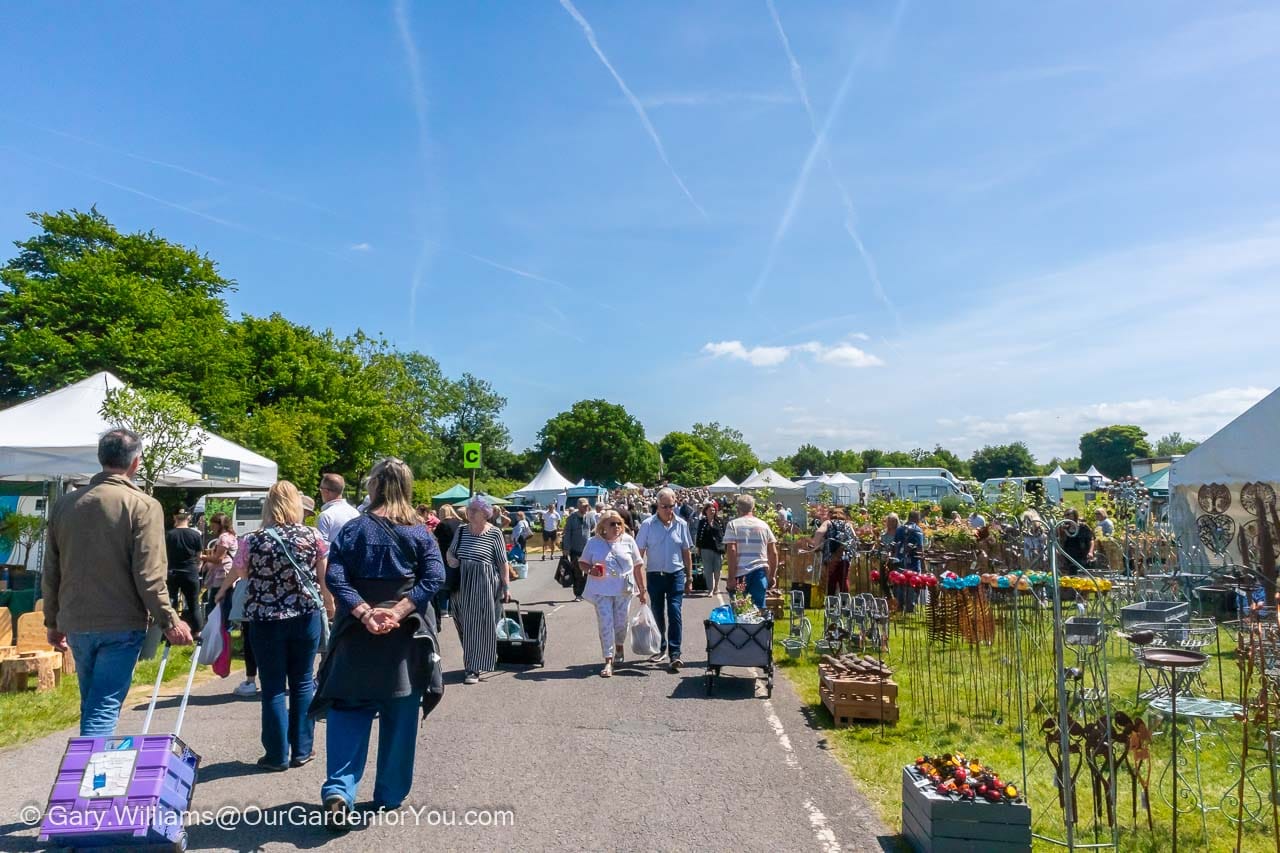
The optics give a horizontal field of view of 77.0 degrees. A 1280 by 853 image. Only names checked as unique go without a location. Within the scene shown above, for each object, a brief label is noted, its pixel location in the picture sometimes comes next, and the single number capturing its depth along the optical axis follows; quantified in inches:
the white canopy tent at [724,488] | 1793.8
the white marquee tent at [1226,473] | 511.2
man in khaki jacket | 165.6
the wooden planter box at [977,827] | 154.7
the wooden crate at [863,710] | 266.5
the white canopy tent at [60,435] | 410.0
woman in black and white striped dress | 322.7
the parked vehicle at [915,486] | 1833.2
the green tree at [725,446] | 4451.3
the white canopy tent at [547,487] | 1572.3
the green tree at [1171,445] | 5334.6
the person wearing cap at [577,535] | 565.6
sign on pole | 577.3
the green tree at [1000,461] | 4168.3
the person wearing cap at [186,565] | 388.5
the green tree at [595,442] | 3265.3
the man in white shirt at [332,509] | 274.4
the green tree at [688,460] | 3922.2
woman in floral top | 202.8
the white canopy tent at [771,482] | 1321.4
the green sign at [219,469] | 500.4
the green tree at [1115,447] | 4306.1
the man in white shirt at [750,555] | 358.6
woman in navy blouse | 165.8
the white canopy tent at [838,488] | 1748.3
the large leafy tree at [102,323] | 1128.2
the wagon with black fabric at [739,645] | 298.4
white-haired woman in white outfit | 340.8
